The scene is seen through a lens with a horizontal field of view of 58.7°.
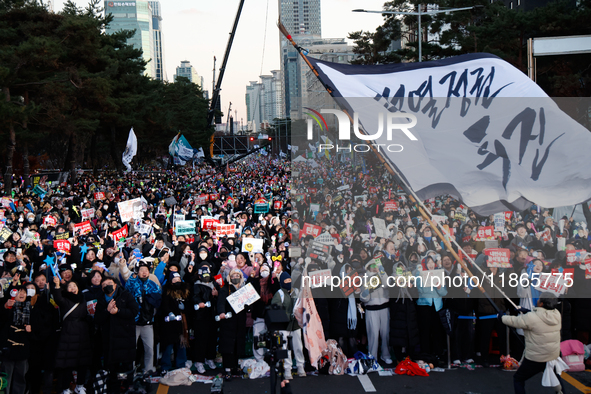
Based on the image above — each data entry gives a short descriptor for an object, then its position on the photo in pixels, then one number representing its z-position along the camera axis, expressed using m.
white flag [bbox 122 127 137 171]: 29.48
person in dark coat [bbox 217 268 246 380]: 7.69
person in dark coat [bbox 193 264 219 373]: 7.86
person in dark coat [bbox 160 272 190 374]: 7.74
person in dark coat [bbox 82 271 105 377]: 7.36
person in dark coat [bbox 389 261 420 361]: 7.85
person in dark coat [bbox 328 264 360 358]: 7.97
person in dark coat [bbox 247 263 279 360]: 8.07
